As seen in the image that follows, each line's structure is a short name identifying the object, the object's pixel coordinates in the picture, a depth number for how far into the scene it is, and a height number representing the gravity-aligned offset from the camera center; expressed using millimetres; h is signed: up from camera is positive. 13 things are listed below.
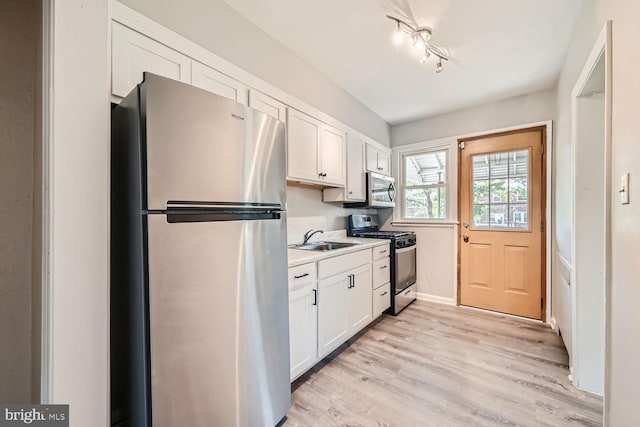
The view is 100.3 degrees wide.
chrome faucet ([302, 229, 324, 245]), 2711 -233
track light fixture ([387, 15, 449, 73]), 1875 +1296
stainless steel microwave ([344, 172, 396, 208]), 3205 +256
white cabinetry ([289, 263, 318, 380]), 1753 -734
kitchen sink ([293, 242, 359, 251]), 2611 -329
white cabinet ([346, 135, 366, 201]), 2933 +488
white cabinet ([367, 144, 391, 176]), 3346 +695
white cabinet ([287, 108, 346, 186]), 2189 +559
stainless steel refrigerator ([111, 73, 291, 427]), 992 -202
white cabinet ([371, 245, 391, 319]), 2748 -731
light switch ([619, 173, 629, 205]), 1009 +88
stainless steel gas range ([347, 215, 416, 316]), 3049 -552
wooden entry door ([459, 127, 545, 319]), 2939 -115
